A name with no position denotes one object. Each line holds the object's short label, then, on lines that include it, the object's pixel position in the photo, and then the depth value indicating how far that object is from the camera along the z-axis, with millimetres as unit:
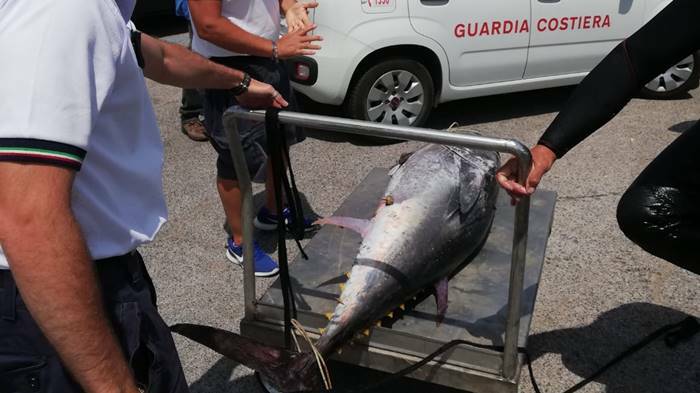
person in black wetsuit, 2275
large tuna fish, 2340
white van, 5152
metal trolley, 2133
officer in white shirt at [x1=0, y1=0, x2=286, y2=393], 1276
